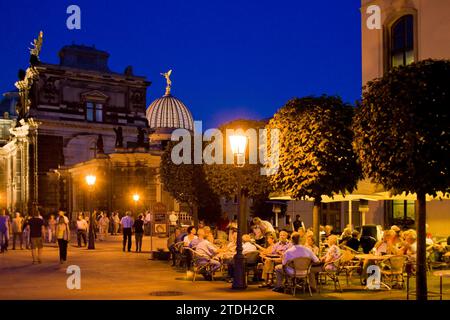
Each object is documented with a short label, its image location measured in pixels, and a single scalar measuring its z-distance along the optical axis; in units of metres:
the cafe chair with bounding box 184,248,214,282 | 17.58
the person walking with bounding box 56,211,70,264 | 22.39
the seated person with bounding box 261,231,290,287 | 16.31
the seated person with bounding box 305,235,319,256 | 15.97
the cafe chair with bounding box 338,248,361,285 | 16.25
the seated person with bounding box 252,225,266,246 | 21.28
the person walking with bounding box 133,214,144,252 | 28.50
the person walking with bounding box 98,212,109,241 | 40.25
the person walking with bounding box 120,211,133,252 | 28.72
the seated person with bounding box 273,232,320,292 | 14.54
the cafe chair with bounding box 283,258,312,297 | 14.48
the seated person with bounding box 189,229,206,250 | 18.42
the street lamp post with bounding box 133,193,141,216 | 48.16
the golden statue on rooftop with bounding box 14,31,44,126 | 70.50
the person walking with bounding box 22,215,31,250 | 32.38
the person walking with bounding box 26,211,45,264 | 22.82
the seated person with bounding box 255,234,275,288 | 16.32
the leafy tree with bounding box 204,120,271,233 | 23.00
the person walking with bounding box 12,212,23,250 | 31.83
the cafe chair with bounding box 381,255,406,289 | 15.16
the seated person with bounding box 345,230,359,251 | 18.70
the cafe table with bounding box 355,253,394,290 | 15.31
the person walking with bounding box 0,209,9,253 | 28.80
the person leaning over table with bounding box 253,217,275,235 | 22.23
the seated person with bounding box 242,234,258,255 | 17.30
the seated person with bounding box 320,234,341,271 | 15.42
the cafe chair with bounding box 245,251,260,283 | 17.09
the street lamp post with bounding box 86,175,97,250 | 30.72
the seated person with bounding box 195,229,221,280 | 17.59
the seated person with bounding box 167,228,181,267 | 21.50
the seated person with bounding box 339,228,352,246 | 20.00
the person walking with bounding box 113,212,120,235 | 45.34
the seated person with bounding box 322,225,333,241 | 23.50
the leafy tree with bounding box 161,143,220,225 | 28.45
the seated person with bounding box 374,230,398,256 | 16.45
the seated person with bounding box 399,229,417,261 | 16.03
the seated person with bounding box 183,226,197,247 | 19.15
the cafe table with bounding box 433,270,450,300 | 12.56
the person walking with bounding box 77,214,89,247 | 32.06
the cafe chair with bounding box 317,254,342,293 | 15.41
